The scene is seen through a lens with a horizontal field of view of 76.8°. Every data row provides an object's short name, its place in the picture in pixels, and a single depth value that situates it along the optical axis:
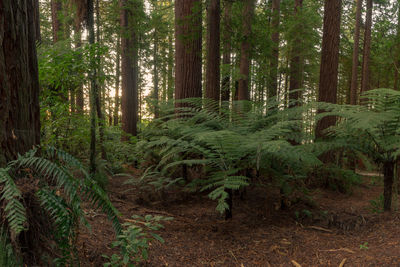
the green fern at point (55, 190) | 1.39
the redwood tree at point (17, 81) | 1.52
